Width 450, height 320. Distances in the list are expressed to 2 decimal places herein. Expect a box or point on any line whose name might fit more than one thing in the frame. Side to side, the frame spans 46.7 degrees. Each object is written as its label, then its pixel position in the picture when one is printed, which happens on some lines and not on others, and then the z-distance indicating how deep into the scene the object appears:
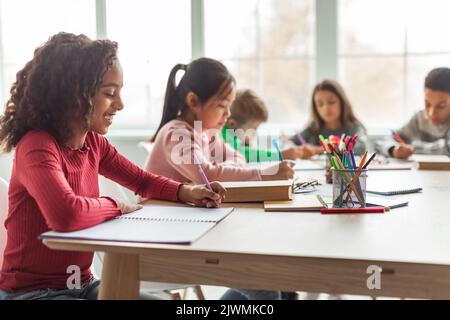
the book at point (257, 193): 1.25
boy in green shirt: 2.43
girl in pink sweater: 1.52
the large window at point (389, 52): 3.21
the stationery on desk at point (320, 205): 1.13
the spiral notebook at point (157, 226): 0.87
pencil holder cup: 1.14
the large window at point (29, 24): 3.62
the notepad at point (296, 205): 1.15
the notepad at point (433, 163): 1.90
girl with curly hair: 1.04
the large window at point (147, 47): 3.54
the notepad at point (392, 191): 1.36
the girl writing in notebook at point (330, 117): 2.74
